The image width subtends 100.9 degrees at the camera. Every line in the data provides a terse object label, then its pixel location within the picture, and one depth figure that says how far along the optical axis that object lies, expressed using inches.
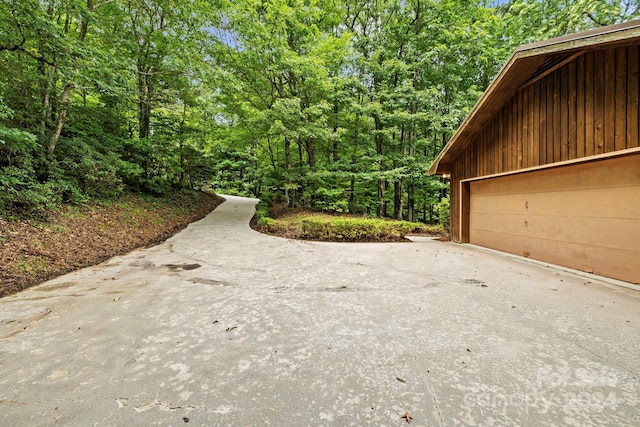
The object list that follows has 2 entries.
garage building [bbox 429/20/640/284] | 148.2
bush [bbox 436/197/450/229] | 451.5
